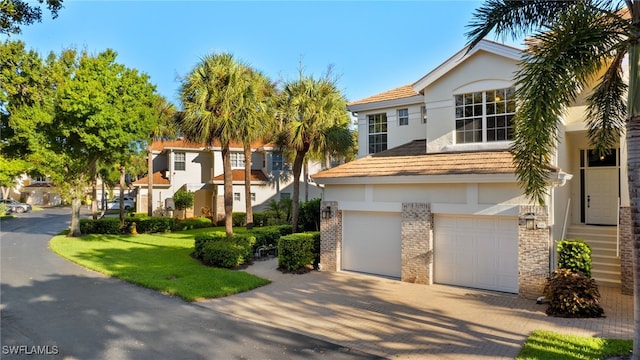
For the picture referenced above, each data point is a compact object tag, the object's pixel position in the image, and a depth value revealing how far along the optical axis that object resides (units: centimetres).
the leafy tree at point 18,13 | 916
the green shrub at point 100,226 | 2698
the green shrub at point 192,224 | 2902
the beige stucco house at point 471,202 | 1122
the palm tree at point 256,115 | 1608
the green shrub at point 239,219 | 3034
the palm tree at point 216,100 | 1566
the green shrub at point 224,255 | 1516
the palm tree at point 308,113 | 1761
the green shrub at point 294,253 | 1452
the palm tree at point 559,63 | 638
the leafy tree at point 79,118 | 2211
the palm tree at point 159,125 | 2709
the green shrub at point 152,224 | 2784
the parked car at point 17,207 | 4803
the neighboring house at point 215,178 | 3241
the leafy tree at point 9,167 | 2864
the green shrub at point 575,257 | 1026
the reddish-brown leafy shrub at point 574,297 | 923
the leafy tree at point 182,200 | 3194
